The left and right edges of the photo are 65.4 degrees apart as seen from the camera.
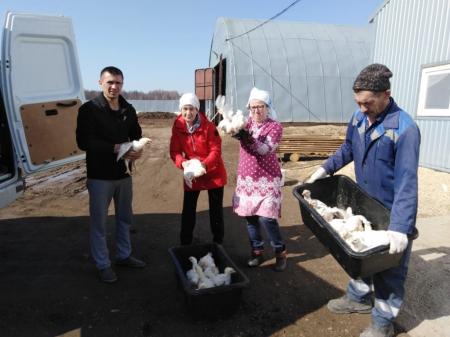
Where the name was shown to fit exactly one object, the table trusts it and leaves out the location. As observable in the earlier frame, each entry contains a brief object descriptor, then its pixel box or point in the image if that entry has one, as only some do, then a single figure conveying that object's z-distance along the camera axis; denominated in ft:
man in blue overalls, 7.54
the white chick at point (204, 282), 9.76
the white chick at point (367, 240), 7.65
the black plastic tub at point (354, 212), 7.40
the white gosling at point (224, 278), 9.96
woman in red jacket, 12.09
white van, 10.84
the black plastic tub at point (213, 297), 9.26
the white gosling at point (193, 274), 10.03
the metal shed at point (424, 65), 25.26
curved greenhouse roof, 49.21
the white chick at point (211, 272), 10.27
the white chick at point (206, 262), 10.94
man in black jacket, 10.84
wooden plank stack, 32.94
